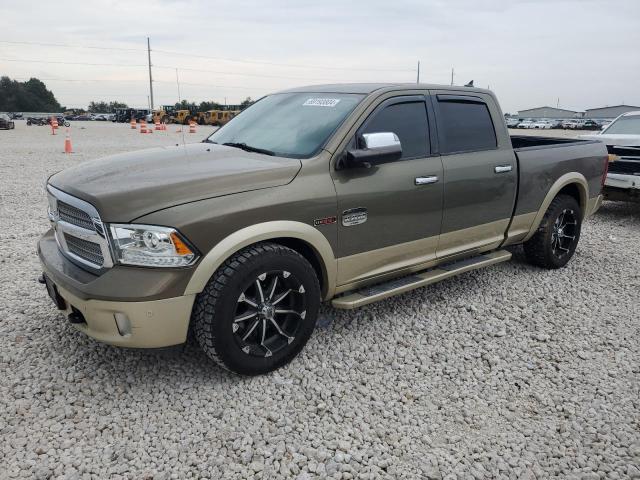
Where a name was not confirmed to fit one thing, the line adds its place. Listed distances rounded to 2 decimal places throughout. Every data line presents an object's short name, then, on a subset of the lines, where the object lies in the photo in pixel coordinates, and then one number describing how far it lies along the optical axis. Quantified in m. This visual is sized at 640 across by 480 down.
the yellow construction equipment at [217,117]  46.59
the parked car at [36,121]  47.22
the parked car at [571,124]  61.62
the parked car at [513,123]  63.51
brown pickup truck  2.92
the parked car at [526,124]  65.51
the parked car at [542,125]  63.23
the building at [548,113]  111.75
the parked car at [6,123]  33.75
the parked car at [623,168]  7.91
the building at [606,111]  98.38
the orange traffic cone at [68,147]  17.27
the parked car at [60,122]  48.02
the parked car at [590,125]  59.59
